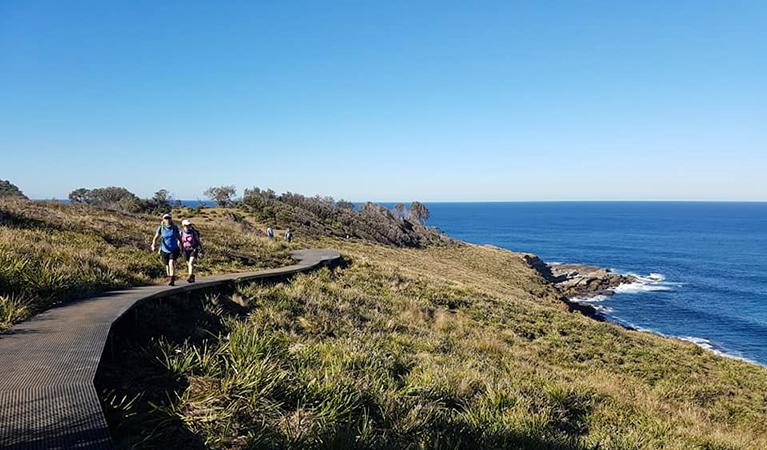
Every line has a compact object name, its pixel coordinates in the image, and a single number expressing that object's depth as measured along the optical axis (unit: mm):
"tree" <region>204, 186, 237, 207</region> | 53906
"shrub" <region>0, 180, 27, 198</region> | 47412
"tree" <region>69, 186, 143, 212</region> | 48653
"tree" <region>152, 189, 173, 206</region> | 49219
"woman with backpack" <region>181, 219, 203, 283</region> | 11747
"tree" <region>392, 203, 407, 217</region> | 105500
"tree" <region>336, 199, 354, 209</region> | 76956
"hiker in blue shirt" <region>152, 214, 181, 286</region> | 10925
